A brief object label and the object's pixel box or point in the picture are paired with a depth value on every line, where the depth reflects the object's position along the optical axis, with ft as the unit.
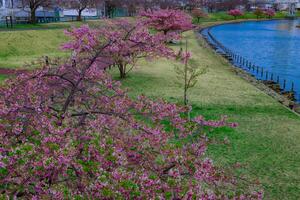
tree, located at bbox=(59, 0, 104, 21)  253.03
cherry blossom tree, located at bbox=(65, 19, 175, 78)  36.81
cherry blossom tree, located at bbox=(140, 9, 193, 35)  163.84
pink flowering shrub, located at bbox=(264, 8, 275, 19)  499.92
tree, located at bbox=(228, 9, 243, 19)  463.83
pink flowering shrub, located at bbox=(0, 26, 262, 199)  16.65
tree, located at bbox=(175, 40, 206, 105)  68.33
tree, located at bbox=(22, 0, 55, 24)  199.72
